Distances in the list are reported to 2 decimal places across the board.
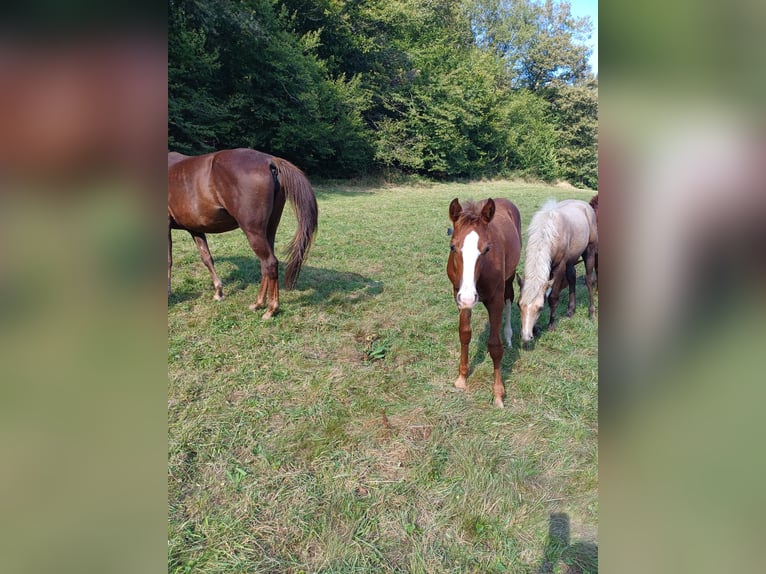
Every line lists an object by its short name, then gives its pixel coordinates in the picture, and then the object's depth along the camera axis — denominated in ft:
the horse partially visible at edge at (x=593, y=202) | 15.31
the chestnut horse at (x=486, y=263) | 7.58
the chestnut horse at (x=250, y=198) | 13.30
